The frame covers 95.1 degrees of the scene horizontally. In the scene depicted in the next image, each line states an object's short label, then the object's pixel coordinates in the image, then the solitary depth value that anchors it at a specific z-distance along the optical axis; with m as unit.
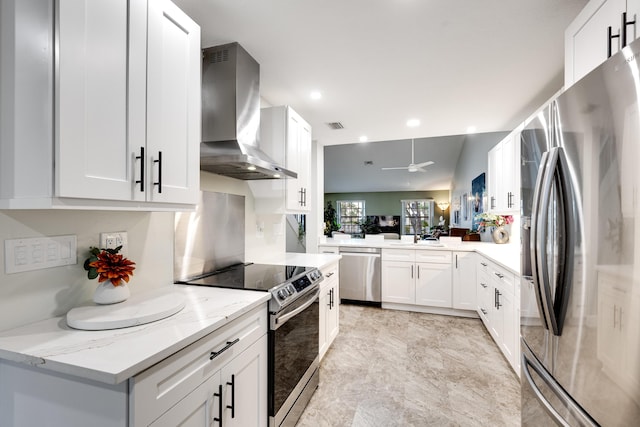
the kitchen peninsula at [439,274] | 3.36
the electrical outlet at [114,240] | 1.31
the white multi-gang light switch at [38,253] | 1.02
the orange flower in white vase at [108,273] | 1.17
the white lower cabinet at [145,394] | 0.84
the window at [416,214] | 12.10
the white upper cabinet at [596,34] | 1.16
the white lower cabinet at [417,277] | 3.88
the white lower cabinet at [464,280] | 3.74
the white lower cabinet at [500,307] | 2.30
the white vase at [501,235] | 3.92
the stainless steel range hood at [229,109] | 1.91
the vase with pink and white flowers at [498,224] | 3.90
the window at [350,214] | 12.86
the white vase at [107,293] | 1.18
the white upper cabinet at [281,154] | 2.53
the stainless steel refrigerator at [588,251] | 0.81
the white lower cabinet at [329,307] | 2.54
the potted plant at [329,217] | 6.38
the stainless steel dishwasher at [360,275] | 4.17
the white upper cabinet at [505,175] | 3.02
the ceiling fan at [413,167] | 6.36
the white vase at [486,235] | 5.29
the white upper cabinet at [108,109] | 0.88
